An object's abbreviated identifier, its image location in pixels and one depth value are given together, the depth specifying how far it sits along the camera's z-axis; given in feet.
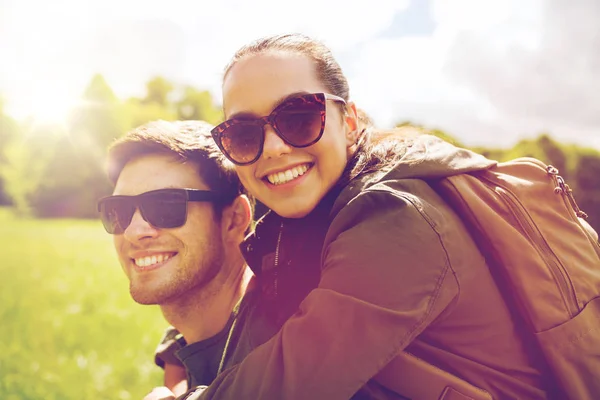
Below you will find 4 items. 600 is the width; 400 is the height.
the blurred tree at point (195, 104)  188.44
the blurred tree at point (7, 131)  171.22
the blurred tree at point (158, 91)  194.39
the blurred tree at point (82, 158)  139.03
